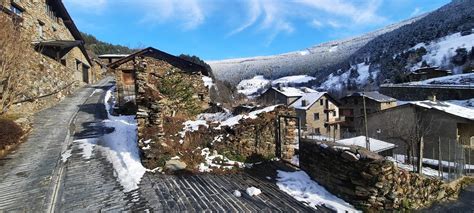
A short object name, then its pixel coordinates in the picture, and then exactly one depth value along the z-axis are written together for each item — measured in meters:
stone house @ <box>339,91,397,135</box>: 45.41
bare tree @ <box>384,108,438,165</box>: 26.81
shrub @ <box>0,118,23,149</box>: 10.88
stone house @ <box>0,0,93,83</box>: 21.42
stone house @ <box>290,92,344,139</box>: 48.50
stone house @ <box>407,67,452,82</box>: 59.34
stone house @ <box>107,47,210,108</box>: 21.22
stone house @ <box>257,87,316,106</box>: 57.86
